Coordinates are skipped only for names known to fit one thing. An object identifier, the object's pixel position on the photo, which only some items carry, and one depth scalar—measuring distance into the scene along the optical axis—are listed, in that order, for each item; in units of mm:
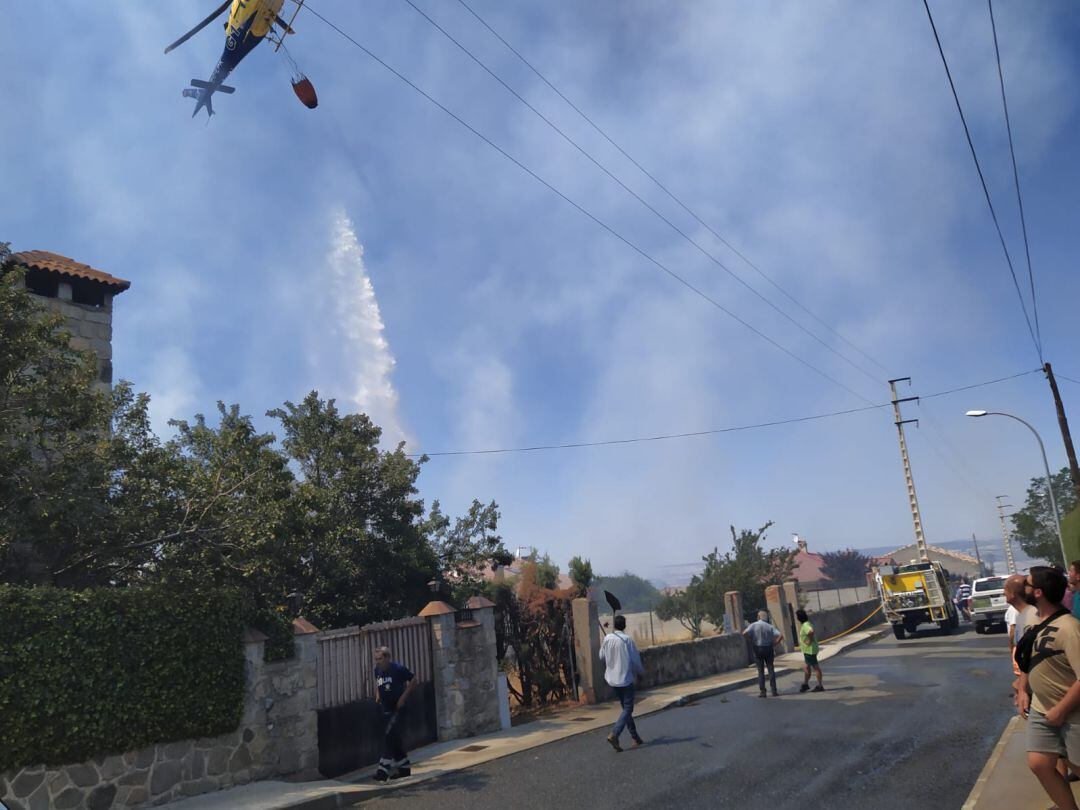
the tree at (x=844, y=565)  103050
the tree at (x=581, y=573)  19156
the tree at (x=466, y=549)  18734
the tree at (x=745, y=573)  30531
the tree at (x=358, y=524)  16188
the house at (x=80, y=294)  16531
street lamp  28156
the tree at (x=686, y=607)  32594
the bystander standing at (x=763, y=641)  13914
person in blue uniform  9406
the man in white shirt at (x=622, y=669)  9938
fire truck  25328
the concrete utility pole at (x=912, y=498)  35344
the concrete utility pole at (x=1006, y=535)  72231
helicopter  13664
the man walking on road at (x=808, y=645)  14086
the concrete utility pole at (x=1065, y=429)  29688
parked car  24188
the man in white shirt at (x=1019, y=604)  5820
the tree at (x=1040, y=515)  54969
